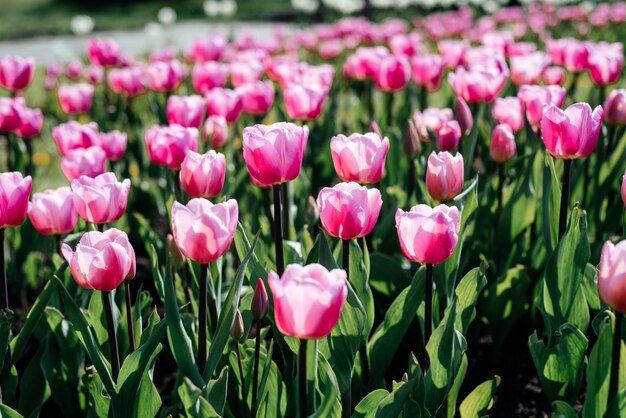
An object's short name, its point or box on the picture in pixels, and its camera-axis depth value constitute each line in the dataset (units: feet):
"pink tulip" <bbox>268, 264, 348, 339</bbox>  4.08
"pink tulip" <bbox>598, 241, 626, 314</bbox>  4.26
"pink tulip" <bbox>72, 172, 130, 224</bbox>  6.13
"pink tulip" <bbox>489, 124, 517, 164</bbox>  7.75
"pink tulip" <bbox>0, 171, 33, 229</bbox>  5.88
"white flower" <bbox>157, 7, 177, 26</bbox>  24.22
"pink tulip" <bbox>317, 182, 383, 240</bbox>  5.16
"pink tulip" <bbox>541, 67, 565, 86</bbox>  10.54
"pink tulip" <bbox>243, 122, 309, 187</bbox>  5.48
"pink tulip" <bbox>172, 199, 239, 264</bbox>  4.87
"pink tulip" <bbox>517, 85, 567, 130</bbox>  8.11
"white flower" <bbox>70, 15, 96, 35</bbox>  23.06
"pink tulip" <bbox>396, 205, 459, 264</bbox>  4.97
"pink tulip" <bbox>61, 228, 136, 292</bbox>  5.15
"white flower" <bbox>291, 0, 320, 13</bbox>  32.36
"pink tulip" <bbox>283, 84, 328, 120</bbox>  8.72
